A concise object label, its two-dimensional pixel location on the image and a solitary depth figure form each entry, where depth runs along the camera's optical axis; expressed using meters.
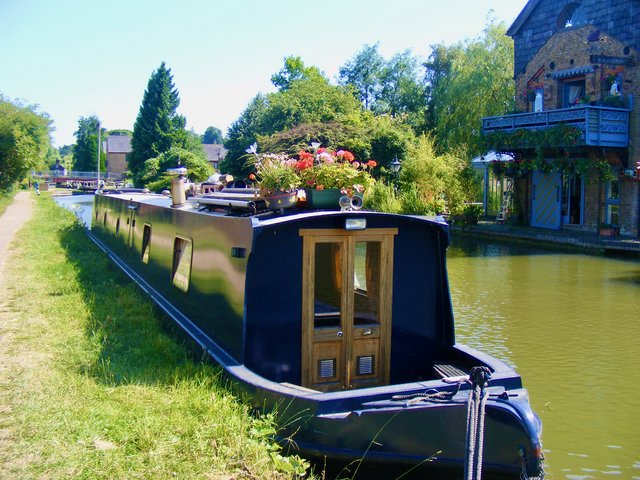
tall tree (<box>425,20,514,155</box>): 32.81
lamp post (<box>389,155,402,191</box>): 23.53
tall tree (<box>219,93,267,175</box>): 35.59
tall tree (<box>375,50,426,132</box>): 49.38
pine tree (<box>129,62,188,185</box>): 59.75
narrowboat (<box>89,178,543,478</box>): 4.57
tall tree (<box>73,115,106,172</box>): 87.12
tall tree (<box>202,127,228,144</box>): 159.45
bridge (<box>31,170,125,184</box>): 71.45
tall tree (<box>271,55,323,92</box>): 58.59
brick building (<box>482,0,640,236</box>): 20.16
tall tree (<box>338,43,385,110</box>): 56.19
